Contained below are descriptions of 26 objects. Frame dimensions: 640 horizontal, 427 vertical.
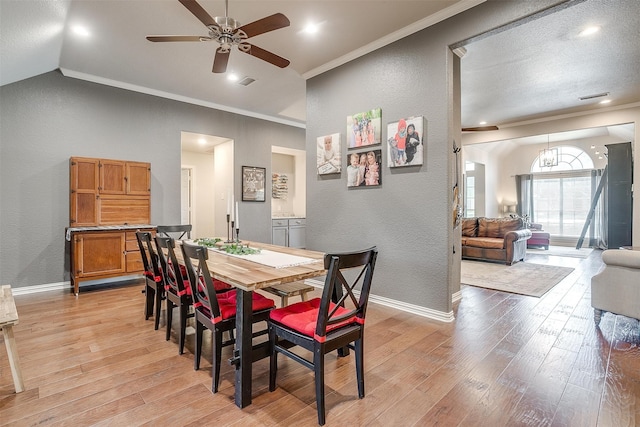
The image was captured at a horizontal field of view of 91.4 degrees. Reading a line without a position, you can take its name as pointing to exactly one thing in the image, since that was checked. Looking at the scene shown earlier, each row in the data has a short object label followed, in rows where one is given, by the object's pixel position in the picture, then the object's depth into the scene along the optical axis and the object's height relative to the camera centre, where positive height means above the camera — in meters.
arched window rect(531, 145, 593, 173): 9.06 +1.55
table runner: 2.05 -0.33
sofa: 5.78 -0.52
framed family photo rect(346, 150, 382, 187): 3.50 +0.52
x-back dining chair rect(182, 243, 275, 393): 1.82 -0.60
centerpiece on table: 2.58 -0.31
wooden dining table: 1.68 -0.48
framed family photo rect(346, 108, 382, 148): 3.48 +0.97
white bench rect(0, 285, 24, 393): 1.78 -0.74
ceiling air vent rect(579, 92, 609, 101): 5.15 +1.95
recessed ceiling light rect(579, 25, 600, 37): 3.23 +1.91
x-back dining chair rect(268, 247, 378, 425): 1.56 -0.62
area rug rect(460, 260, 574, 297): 4.16 -0.99
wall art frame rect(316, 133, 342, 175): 3.90 +0.75
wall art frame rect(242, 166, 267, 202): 6.12 +0.59
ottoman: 8.16 -0.72
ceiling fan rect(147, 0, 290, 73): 2.30 +1.45
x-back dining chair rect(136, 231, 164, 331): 2.76 -0.61
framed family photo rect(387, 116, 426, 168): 3.11 +0.73
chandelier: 9.15 +1.73
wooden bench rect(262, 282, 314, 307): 2.21 -0.56
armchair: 2.51 -0.62
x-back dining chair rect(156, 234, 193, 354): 2.28 -0.59
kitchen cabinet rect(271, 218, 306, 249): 6.67 -0.42
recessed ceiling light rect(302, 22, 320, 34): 3.17 +1.91
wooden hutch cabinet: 3.85 -0.03
